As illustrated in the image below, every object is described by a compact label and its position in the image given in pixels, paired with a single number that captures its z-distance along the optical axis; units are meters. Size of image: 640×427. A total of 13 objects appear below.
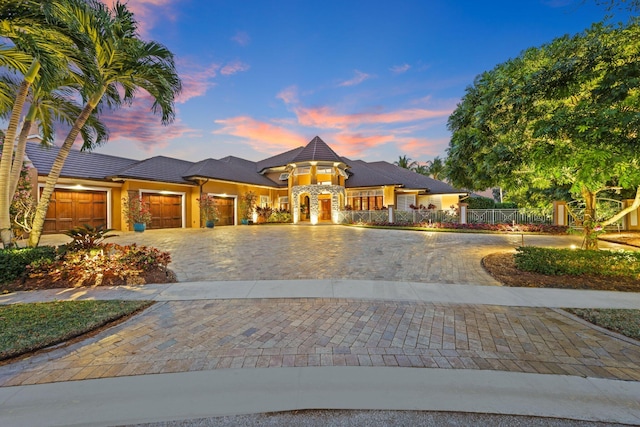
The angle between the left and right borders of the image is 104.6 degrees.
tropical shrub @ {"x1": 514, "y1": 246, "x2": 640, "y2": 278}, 6.13
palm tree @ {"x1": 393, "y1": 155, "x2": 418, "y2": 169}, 46.40
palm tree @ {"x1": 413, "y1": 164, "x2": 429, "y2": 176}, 48.91
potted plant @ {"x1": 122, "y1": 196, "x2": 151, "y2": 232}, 16.25
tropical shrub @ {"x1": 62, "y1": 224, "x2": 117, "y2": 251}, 6.44
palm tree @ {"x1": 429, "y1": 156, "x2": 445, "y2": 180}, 45.22
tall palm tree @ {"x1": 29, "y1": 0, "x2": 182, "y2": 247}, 6.19
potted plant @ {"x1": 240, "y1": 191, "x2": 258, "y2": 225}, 23.48
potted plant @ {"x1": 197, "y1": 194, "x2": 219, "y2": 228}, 19.53
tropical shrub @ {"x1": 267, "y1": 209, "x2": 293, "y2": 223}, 24.61
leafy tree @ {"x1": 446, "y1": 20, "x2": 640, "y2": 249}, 4.32
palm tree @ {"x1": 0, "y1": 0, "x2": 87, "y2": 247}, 5.27
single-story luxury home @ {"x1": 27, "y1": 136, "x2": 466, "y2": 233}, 15.07
